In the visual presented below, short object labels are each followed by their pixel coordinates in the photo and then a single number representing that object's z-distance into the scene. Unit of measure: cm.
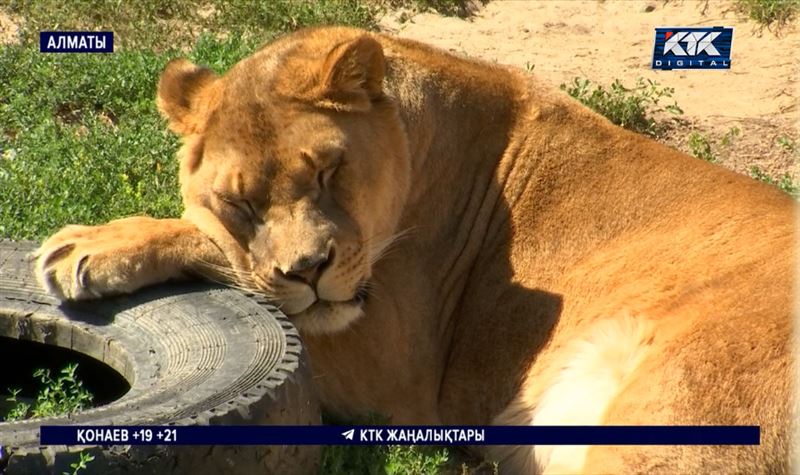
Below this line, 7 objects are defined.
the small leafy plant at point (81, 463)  845
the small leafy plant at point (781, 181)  1642
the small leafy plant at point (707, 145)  1728
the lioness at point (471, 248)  1045
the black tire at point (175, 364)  885
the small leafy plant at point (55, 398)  1052
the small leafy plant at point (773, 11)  2064
